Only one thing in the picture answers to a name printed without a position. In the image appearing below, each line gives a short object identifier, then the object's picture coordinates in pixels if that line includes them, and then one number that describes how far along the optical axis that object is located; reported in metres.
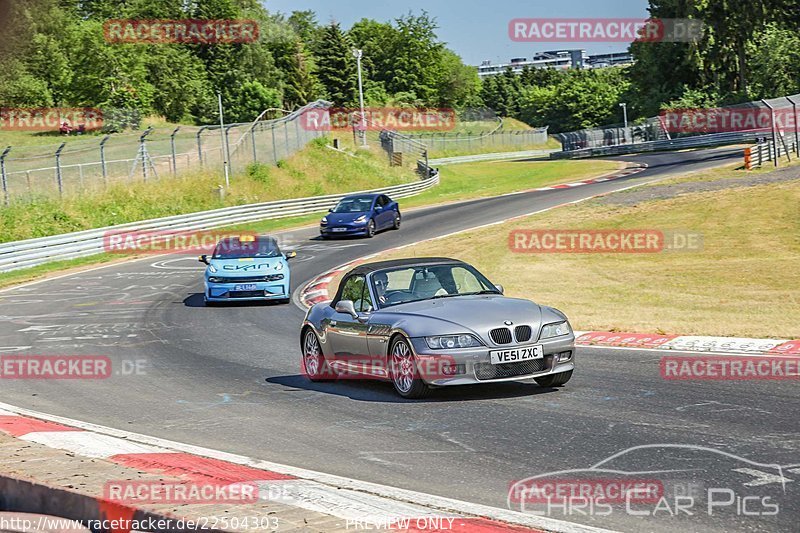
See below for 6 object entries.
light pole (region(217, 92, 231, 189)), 48.36
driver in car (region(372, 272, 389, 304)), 11.48
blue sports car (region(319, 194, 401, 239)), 35.72
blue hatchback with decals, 21.64
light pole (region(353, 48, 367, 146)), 66.06
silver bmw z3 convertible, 9.95
